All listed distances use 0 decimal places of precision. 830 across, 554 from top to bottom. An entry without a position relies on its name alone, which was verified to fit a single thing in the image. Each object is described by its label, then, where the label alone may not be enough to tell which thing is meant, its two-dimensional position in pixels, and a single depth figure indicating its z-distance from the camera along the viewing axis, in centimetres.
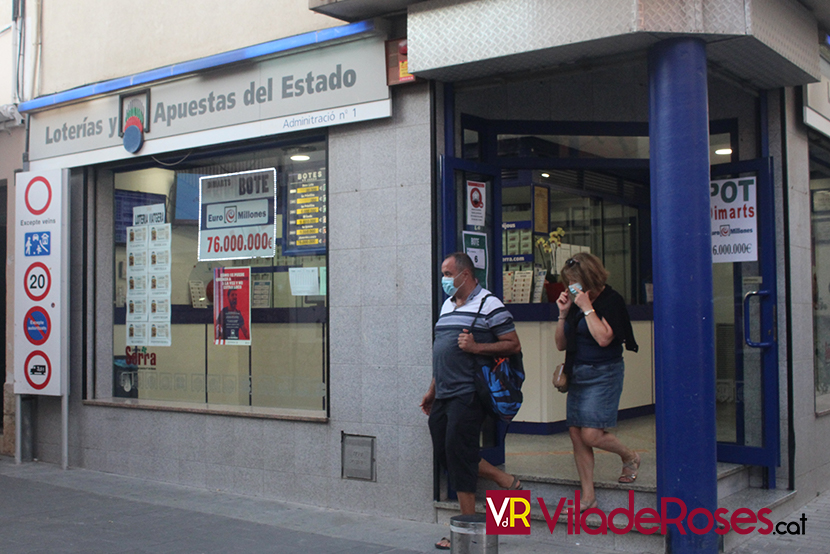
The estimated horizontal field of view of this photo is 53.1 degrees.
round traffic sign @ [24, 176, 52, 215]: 913
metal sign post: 899
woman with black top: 580
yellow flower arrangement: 941
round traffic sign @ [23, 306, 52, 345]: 908
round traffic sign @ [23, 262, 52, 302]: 912
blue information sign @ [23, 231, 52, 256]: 915
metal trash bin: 416
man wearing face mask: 562
